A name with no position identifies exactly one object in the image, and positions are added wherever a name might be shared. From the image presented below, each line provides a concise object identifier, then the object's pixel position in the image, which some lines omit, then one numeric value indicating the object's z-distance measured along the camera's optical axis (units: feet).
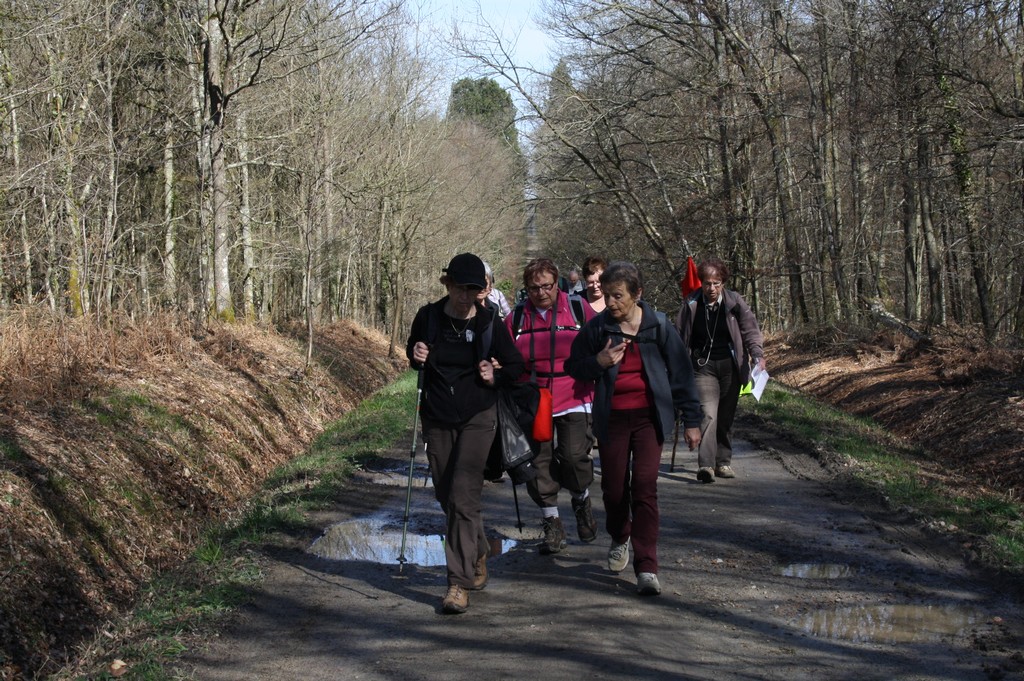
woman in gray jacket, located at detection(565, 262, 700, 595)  21.86
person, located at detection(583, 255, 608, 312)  34.68
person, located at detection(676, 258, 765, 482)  34.47
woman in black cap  21.29
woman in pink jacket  25.43
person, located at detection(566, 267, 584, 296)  42.22
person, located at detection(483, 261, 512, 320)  37.97
